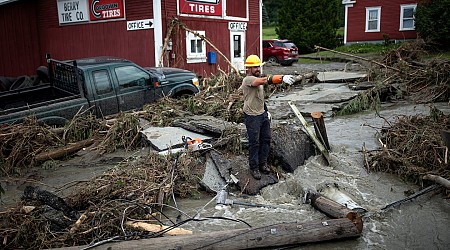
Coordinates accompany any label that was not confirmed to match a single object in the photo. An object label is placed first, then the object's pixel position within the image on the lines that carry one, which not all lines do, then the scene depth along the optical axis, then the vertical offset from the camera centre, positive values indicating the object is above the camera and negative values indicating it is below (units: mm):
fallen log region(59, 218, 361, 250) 4566 -2165
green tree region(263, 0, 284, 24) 61938 +5586
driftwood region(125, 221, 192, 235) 5035 -2216
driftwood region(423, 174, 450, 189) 5898 -2021
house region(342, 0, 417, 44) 28359 +1562
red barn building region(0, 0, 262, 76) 14758 +630
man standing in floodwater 6254 -1054
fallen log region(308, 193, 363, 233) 5027 -2146
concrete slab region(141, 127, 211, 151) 7848 -1778
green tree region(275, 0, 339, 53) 31125 +1605
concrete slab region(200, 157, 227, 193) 6617 -2168
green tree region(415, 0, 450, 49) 22500 +1048
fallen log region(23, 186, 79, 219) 5316 -1940
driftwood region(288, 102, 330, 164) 7608 -1806
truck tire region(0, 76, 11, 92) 13797 -1131
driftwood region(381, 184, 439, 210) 5906 -2238
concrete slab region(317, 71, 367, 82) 15616 -1272
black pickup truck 8805 -1000
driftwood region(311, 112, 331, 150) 7746 -1597
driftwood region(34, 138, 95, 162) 8180 -2065
